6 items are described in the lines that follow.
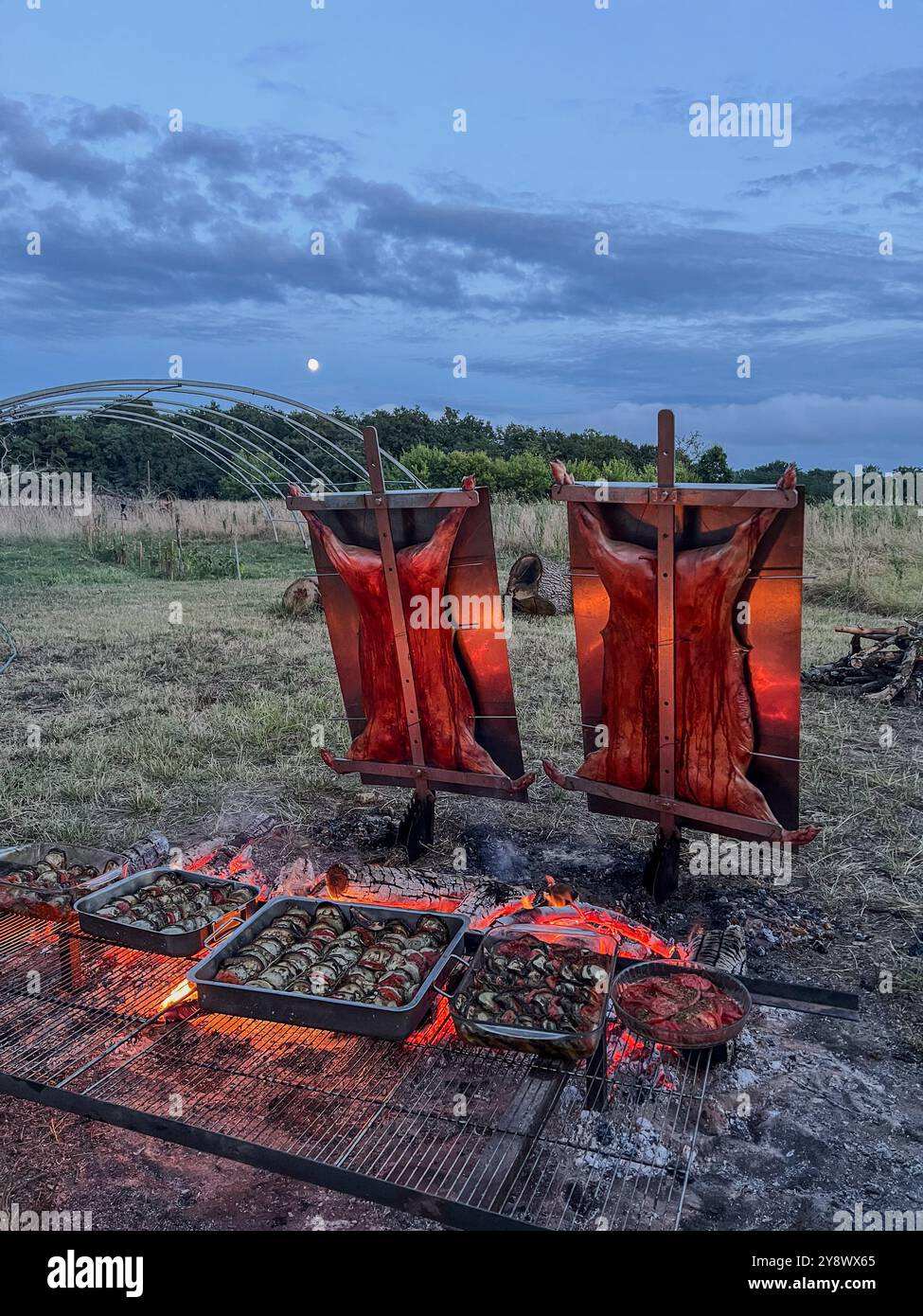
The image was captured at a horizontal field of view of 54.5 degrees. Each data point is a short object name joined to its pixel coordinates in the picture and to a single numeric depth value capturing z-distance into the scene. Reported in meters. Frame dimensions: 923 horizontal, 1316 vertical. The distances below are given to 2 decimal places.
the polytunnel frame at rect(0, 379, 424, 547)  10.05
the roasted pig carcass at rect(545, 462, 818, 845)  4.42
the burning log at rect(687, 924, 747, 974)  4.19
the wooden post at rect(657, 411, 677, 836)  4.38
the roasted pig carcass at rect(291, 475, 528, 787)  5.16
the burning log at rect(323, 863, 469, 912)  4.96
